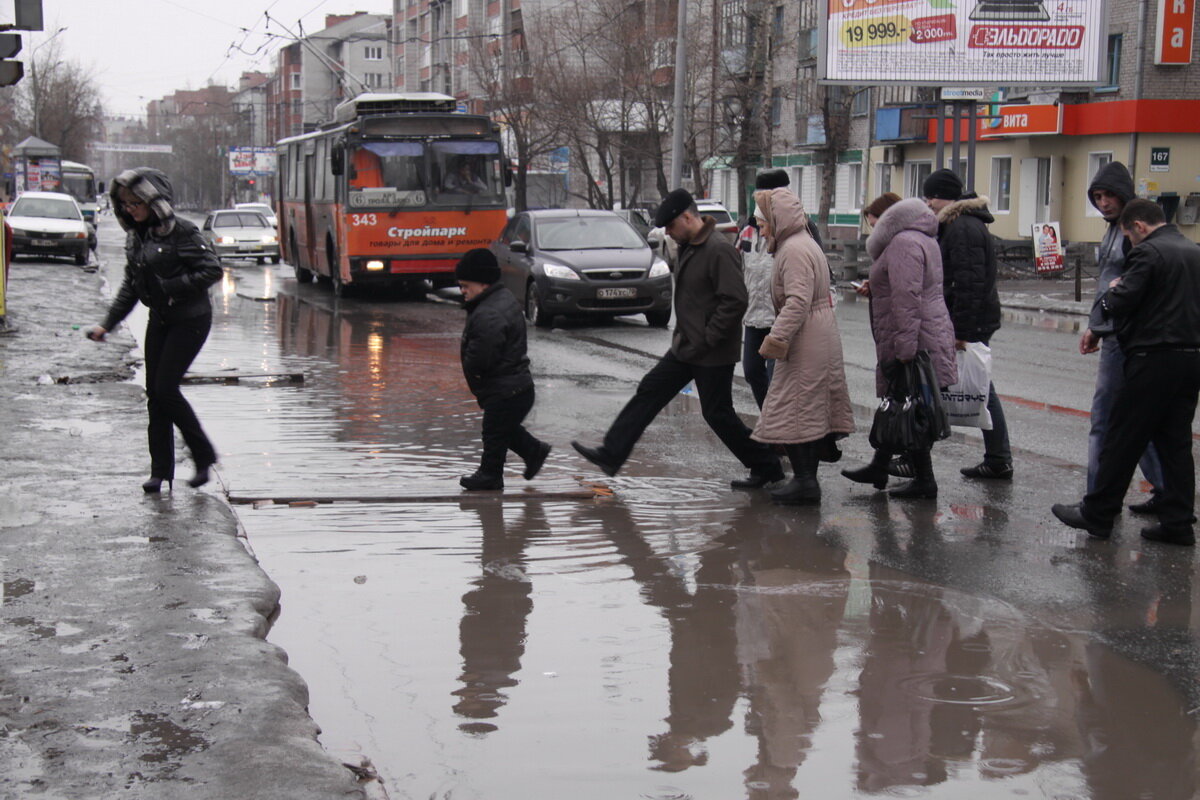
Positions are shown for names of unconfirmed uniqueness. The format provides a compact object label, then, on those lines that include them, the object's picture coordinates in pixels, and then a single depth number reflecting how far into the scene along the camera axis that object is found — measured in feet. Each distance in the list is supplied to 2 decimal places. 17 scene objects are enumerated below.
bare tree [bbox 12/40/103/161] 263.70
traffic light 34.53
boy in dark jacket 25.16
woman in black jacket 23.67
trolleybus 75.36
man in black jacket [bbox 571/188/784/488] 25.26
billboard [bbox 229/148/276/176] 345.04
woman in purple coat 24.40
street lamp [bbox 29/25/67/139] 255.70
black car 61.31
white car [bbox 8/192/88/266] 109.29
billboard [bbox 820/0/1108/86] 95.14
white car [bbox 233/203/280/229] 177.66
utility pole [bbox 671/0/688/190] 110.42
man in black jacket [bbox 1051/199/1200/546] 20.88
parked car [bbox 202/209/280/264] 122.62
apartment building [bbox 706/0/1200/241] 120.26
